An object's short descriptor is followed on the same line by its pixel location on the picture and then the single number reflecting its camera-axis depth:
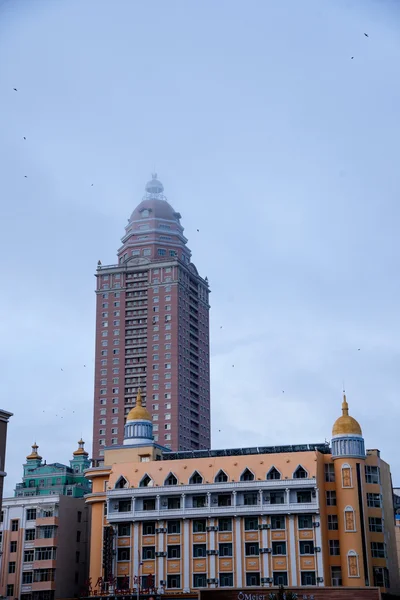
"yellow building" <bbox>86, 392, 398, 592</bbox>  92.19
